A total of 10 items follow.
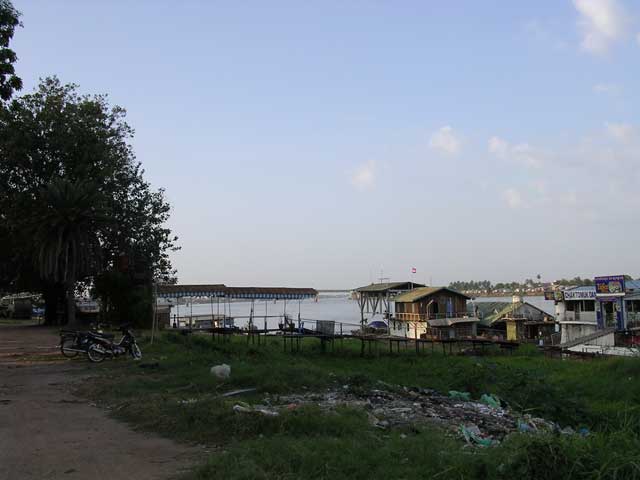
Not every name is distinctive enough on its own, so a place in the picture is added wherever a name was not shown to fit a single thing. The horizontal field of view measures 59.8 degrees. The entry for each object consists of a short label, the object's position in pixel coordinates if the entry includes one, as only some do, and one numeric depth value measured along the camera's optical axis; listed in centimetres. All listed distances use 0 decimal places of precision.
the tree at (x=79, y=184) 3070
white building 4044
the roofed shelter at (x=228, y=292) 3272
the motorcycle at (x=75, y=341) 1681
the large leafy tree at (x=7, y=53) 1475
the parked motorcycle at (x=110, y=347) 1670
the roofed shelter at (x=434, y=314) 4681
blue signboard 3769
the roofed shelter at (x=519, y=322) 4888
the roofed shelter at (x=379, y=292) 4937
